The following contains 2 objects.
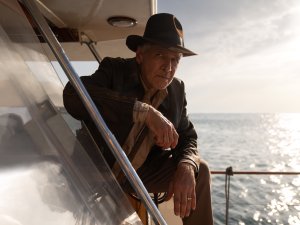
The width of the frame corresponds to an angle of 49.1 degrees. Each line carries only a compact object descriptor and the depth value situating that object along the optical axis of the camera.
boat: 0.82
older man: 1.64
